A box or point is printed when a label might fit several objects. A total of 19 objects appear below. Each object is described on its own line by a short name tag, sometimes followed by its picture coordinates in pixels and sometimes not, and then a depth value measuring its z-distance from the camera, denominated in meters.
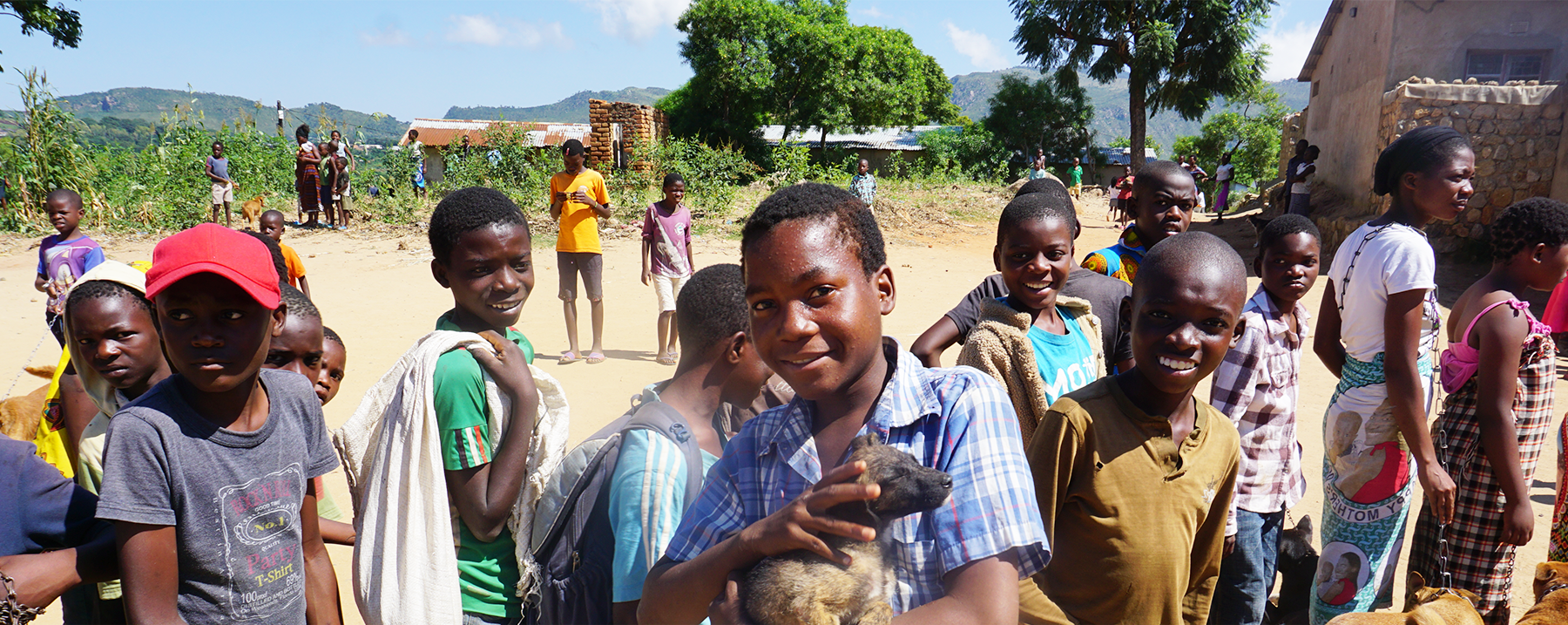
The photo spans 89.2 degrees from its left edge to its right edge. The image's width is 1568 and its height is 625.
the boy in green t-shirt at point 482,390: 1.88
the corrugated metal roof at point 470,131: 33.16
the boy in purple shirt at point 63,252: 5.21
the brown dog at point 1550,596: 2.00
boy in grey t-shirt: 1.56
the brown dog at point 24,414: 2.83
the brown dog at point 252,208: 13.42
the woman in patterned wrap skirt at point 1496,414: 2.58
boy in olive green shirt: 1.71
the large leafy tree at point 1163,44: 24.06
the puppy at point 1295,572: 3.07
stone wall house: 10.43
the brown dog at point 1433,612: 1.82
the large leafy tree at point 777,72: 30.86
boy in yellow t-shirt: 7.02
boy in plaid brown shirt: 2.42
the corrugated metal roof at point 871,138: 36.88
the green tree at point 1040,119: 31.23
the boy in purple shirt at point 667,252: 7.13
